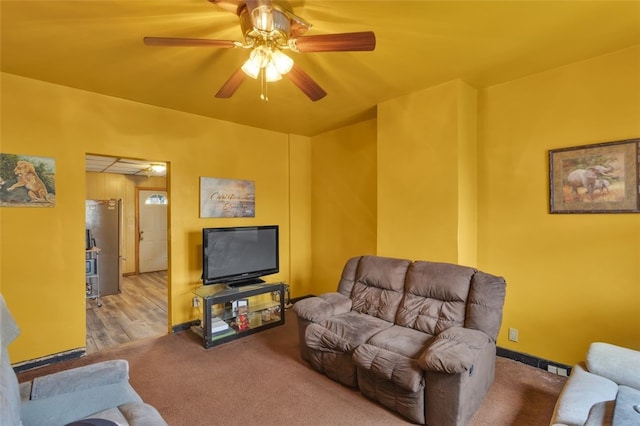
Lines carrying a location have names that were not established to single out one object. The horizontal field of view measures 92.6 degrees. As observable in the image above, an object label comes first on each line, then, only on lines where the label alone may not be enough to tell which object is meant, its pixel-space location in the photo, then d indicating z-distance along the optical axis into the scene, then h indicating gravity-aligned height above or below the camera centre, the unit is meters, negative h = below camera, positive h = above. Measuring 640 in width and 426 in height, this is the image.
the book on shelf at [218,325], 3.36 -1.23
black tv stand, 3.27 -1.17
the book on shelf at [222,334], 3.31 -1.31
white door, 7.19 -0.35
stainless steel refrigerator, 5.22 -0.35
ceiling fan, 1.57 +0.97
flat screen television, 3.50 -0.48
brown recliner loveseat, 1.94 -0.94
